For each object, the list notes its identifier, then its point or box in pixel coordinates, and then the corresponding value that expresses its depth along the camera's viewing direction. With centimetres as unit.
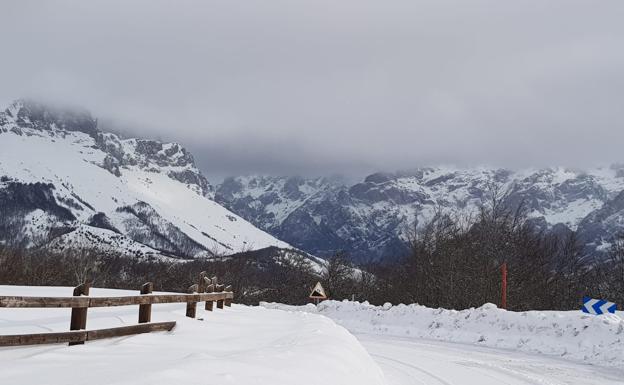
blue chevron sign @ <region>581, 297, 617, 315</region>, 1961
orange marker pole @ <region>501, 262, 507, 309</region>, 2352
